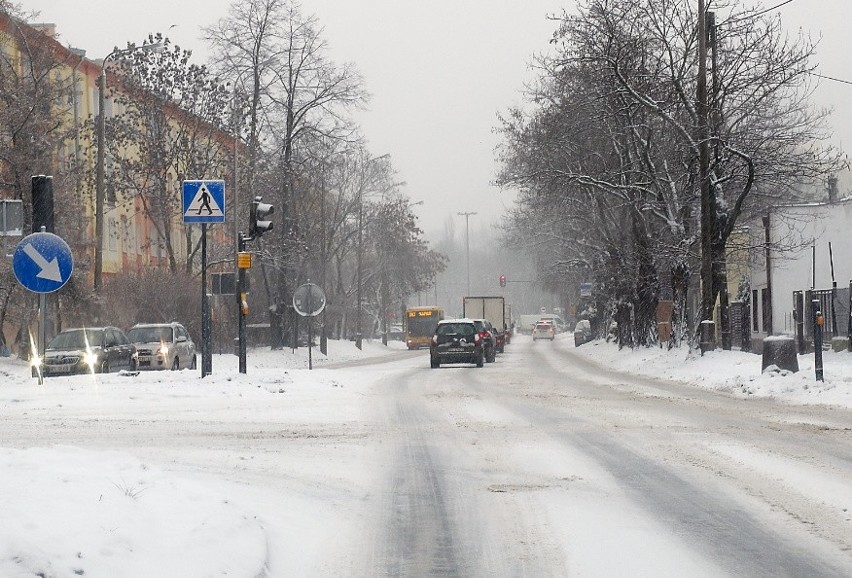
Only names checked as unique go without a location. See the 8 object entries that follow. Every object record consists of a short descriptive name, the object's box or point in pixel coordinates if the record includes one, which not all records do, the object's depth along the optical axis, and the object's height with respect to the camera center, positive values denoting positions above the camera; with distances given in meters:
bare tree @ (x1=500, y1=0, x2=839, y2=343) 34.00 +6.06
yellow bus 82.88 +0.17
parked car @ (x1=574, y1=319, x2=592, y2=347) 81.38 -0.59
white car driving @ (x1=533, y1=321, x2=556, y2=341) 113.56 -0.62
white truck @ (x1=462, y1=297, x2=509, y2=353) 72.44 +0.97
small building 57.09 +2.69
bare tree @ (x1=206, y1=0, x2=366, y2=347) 51.69 +9.38
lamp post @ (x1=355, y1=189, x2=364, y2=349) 76.94 +5.86
